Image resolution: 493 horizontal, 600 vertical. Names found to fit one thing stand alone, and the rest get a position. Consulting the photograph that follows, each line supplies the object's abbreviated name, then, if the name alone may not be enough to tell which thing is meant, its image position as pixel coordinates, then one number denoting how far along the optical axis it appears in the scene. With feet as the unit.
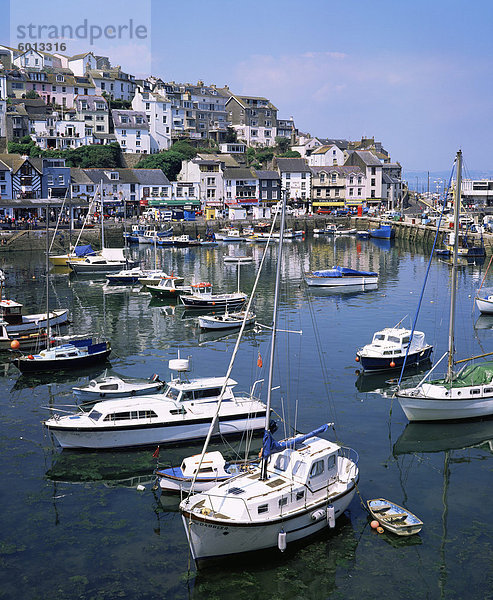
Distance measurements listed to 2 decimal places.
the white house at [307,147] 537.24
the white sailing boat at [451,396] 96.27
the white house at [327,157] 499.10
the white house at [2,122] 421.59
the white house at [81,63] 533.96
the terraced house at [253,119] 558.15
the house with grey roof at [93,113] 461.37
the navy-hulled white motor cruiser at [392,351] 122.93
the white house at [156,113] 488.85
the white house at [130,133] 463.42
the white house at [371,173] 480.64
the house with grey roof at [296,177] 469.16
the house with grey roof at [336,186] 476.95
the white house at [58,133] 434.71
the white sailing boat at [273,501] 61.62
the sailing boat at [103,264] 256.32
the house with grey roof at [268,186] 458.09
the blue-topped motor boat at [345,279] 222.07
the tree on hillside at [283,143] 541.34
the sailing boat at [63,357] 122.56
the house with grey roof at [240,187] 449.06
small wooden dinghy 68.49
